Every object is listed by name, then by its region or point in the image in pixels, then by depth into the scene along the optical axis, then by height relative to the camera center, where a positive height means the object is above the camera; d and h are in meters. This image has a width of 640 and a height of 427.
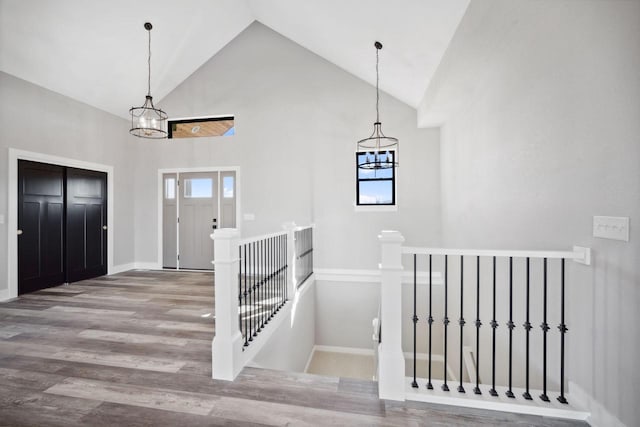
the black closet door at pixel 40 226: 4.03 -0.20
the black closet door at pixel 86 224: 4.67 -0.21
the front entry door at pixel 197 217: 5.56 -0.11
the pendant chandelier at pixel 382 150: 4.93 +1.06
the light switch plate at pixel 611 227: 1.41 -0.08
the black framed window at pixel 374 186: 5.15 +0.45
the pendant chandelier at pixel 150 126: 3.36 +1.02
